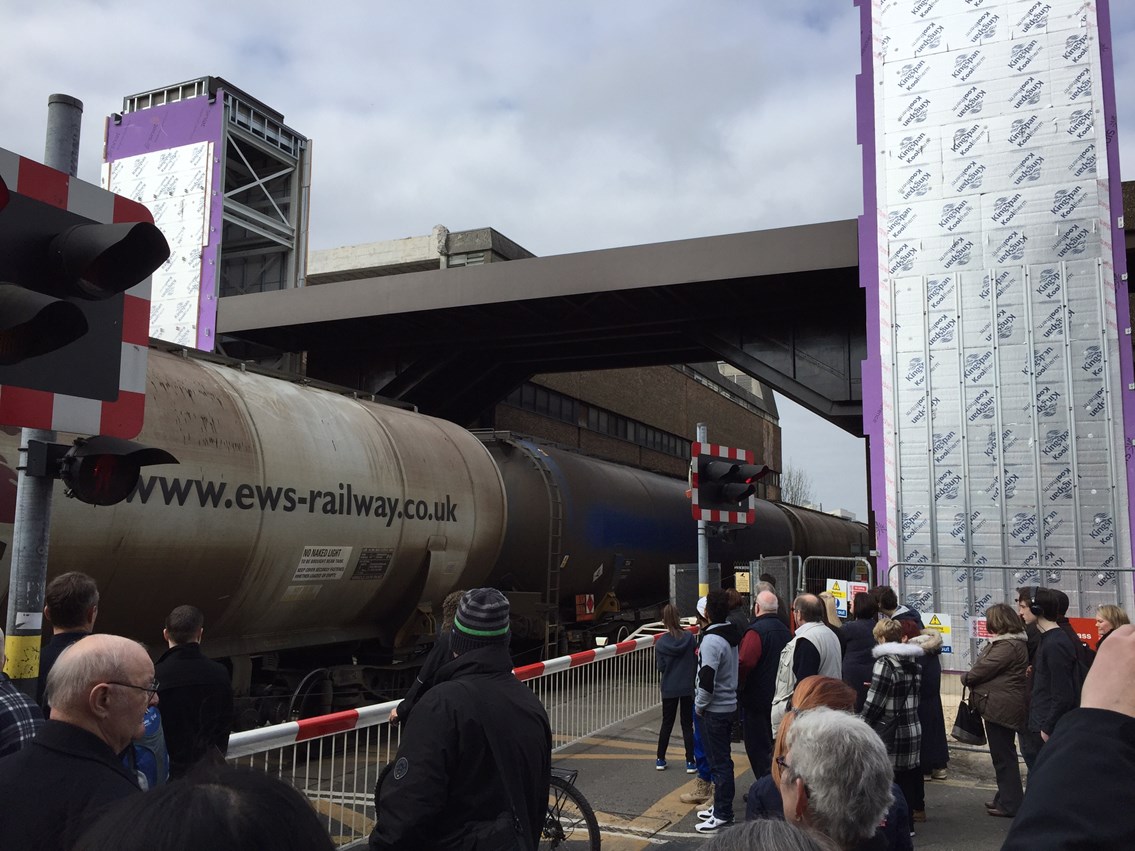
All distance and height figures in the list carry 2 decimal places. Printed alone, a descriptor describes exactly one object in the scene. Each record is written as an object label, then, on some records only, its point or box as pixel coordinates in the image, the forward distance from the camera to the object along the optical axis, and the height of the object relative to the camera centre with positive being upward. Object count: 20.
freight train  6.52 +0.11
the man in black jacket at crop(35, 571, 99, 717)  3.83 -0.29
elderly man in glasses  1.86 -0.50
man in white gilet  5.65 -0.70
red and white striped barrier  4.48 -1.04
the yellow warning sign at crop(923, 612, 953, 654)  9.82 -0.84
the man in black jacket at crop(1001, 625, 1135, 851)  1.31 -0.34
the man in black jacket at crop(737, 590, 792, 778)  6.17 -1.01
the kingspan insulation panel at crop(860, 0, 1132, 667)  11.75 +3.61
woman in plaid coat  5.51 -0.97
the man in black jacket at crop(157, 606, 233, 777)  4.04 -0.73
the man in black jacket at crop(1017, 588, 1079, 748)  5.54 -0.84
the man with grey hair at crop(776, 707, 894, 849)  2.27 -0.61
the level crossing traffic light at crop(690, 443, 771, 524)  8.39 +0.63
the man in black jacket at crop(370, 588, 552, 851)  2.77 -0.74
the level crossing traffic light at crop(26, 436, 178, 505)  3.35 +0.30
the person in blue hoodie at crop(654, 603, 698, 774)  7.48 -1.12
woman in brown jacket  6.25 -1.05
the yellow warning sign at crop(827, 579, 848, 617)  10.53 -0.51
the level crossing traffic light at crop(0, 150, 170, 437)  3.02 +1.00
